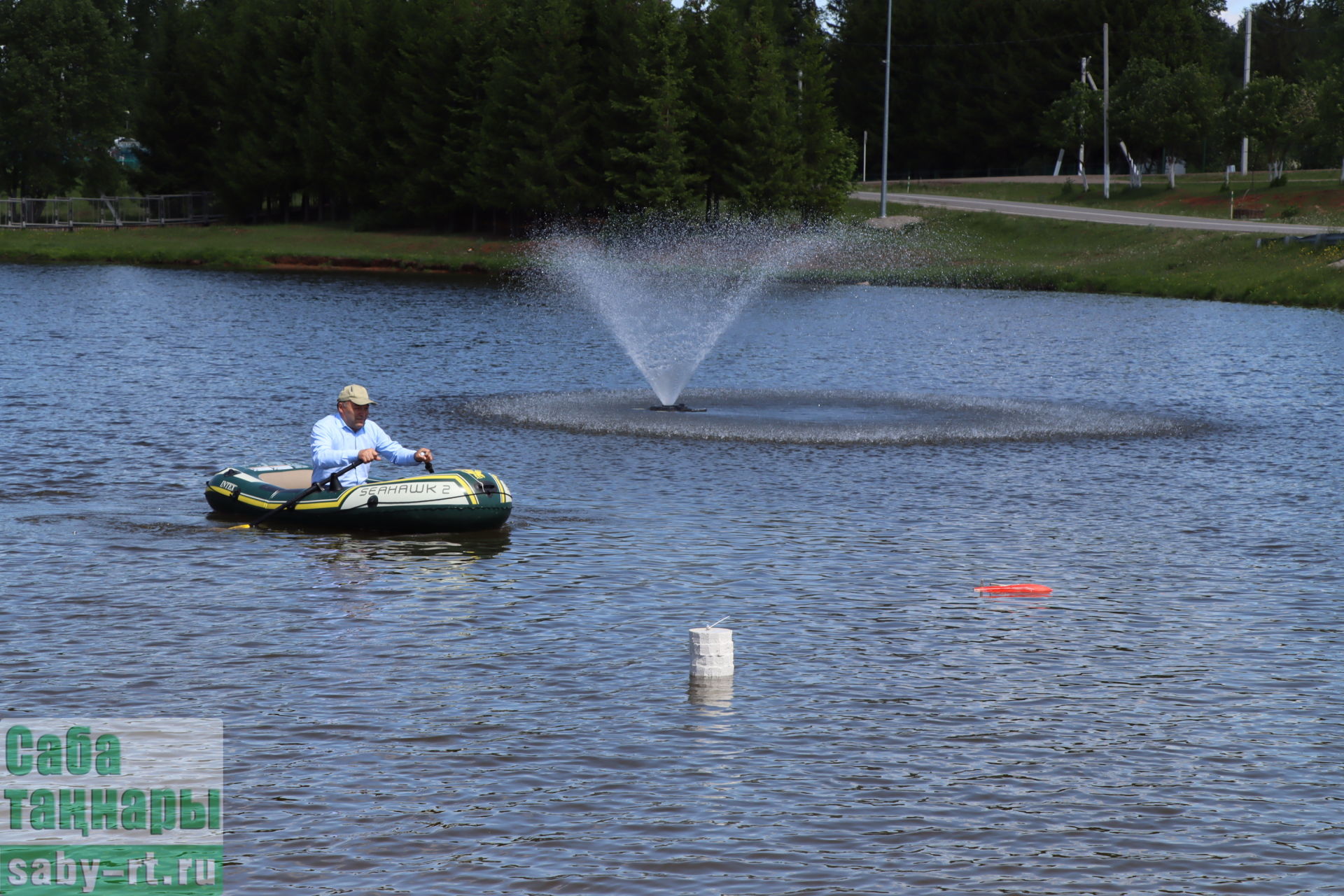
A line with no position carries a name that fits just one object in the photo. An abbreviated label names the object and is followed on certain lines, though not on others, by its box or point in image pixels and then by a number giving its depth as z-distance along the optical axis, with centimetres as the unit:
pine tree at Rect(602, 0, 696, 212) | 9888
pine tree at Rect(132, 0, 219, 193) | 13075
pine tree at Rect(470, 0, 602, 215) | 10312
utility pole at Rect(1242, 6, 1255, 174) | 10141
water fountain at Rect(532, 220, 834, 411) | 5906
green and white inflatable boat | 2186
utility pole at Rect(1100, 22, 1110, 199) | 10038
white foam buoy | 1501
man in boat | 2199
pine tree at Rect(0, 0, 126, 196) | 12550
